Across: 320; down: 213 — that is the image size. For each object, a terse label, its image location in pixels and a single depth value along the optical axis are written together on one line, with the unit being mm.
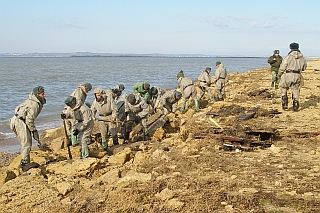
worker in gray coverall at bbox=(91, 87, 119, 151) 8992
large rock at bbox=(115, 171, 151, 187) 5873
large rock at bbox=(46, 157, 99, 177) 6810
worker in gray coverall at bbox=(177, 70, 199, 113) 13195
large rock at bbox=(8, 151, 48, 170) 8016
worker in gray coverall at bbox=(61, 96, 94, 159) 7371
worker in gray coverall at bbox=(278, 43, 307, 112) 10438
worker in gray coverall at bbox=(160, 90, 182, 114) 12289
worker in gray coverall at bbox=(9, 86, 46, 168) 7156
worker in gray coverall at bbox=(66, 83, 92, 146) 9555
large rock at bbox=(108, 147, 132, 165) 7676
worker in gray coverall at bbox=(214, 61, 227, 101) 14536
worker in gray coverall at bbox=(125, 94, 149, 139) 9891
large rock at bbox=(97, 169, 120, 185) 6312
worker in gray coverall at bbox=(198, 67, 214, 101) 14687
